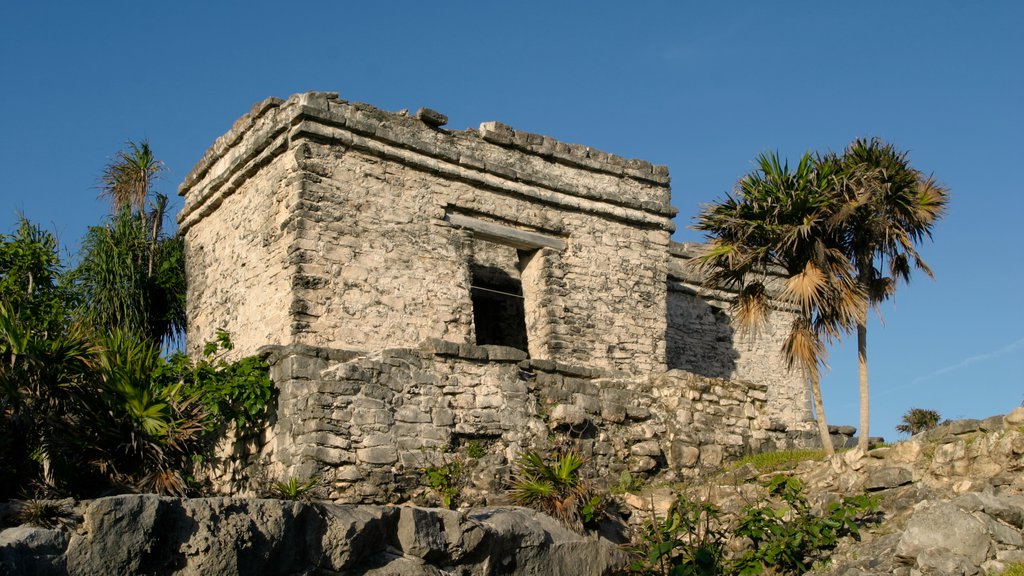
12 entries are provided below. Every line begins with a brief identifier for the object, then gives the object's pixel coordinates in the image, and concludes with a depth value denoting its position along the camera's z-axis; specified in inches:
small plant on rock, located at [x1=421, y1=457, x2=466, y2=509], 452.1
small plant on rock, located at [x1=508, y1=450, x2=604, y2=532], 438.3
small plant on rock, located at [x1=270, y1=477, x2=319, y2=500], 381.4
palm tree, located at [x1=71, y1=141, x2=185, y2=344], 585.9
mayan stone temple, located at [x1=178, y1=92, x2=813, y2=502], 453.1
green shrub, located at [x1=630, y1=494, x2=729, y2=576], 425.7
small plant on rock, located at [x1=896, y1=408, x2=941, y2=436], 711.7
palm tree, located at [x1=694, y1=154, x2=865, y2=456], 505.7
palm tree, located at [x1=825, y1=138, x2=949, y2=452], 501.7
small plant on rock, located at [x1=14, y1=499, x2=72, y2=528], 297.4
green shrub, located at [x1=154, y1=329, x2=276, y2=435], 442.6
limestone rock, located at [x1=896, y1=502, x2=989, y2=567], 367.2
